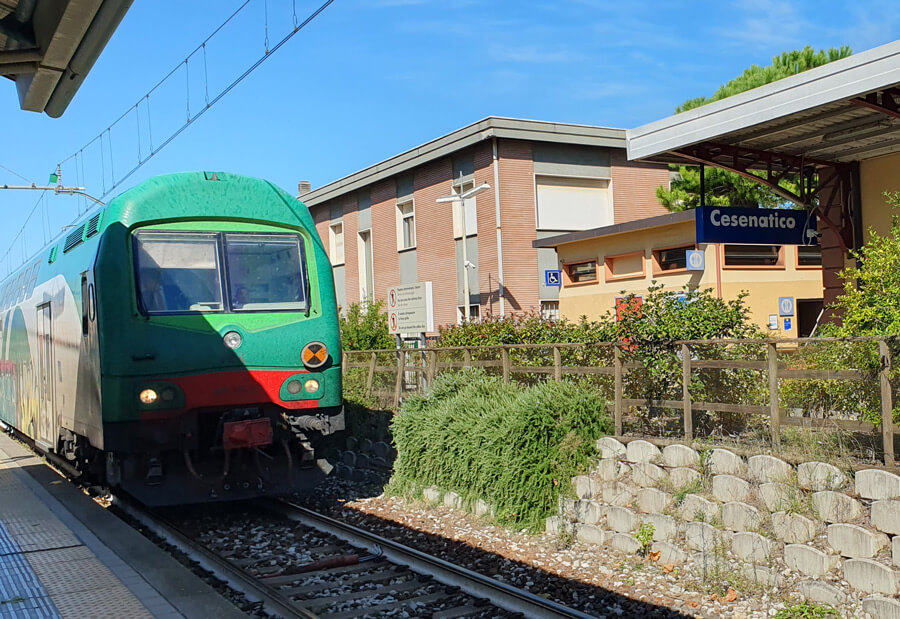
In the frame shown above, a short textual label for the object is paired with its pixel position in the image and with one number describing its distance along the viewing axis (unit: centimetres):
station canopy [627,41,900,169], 920
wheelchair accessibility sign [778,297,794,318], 2091
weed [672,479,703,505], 797
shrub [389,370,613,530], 918
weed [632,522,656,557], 801
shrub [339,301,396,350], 2189
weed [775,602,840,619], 621
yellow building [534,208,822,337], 1986
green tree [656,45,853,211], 2622
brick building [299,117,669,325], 2452
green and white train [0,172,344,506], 898
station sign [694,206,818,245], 1109
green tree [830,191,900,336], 726
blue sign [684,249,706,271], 1930
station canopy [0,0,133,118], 627
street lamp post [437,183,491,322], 2053
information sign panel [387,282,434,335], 1638
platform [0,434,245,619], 591
